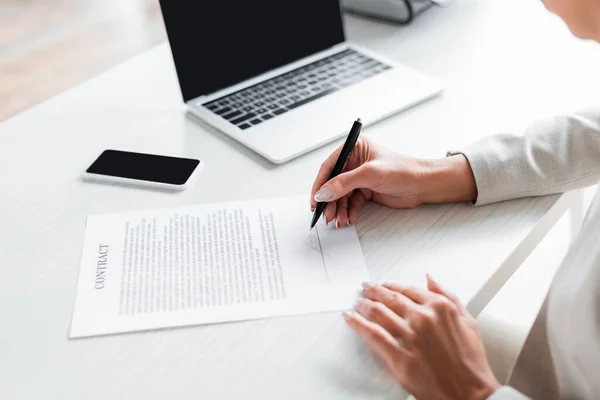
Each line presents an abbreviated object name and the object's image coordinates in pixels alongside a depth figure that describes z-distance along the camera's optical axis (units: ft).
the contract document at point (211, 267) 2.40
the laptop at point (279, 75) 3.37
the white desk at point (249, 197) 2.20
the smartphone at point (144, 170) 3.06
